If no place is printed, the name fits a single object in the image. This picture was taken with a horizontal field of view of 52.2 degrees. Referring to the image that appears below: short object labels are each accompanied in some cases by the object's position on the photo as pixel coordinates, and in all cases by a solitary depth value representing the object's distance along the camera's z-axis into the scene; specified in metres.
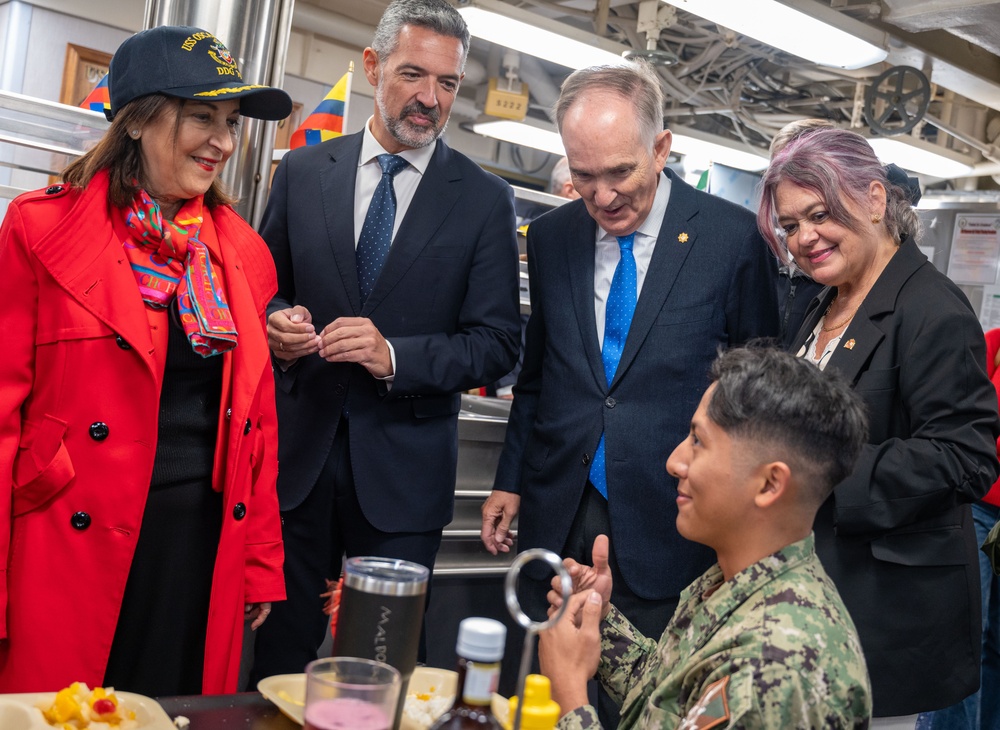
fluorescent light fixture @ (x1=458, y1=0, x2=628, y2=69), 5.31
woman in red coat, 1.88
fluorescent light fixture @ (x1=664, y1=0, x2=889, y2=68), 4.64
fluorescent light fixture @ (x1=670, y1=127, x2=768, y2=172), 8.00
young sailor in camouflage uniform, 1.30
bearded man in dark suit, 2.41
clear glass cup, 1.02
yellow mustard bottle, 1.04
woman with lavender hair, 2.03
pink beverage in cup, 1.02
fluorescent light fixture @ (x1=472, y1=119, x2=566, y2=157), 8.20
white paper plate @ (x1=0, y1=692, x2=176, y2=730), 1.24
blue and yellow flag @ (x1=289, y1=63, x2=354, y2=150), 4.25
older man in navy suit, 2.30
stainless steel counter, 3.37
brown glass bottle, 0.97
